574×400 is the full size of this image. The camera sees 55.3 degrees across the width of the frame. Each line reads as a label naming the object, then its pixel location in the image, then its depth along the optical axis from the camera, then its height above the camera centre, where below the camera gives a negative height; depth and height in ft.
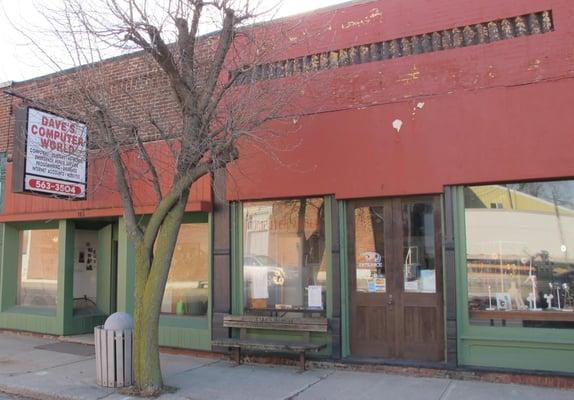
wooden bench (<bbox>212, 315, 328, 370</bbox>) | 27.50 -3.49
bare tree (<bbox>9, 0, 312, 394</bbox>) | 23.61 +6.64
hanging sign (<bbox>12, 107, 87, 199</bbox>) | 32.35 +6.64
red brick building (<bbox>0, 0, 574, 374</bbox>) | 24.56 +3.01
